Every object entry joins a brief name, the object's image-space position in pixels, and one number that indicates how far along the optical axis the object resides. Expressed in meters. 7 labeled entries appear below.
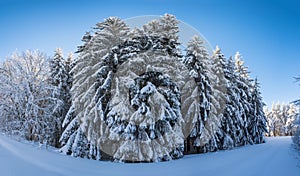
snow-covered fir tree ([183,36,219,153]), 19.81
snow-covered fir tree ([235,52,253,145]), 27.80
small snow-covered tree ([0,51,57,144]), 20.47
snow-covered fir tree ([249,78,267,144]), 31.19
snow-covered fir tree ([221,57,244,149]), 22.58
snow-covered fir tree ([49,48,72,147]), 23.86
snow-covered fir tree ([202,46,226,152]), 20.23
